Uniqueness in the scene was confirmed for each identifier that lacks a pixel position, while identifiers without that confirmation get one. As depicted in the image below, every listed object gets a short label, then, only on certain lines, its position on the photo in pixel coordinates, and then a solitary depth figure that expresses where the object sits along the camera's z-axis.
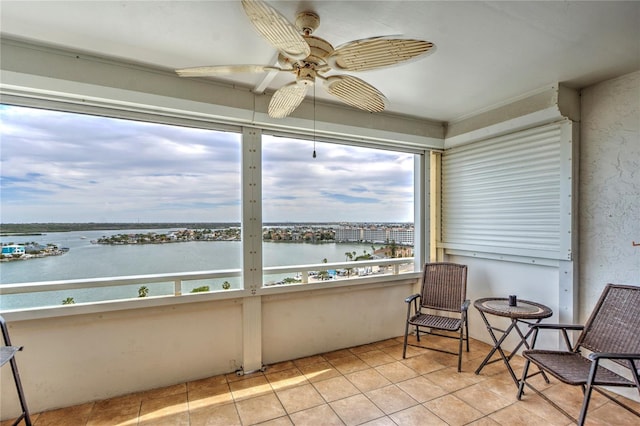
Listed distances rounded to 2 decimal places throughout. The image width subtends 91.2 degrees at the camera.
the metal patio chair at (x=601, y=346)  1.87
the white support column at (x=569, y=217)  2.66
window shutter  2.80
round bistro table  2.51
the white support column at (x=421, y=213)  3.84
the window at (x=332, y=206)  3.09
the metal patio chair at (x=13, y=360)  1.87
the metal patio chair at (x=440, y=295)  3.11
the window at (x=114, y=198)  2.24
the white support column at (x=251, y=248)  2.85
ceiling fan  1.30
